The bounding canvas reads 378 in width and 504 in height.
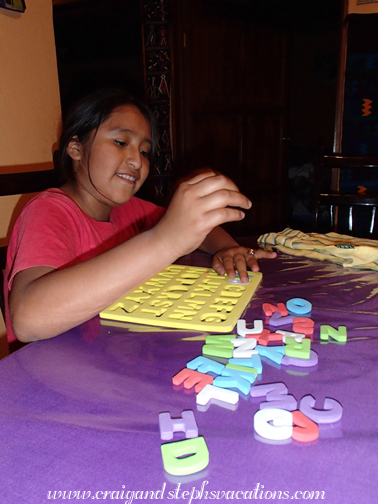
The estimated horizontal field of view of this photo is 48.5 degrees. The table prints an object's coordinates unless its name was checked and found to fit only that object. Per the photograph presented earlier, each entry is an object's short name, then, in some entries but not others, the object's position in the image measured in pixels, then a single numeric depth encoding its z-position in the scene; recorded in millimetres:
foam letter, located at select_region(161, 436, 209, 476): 361
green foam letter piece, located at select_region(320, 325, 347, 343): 618
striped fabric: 986
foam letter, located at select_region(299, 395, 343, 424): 432
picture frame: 1517
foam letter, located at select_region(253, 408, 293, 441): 409
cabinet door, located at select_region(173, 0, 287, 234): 2760
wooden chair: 1512
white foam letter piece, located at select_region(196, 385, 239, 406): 463
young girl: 574
